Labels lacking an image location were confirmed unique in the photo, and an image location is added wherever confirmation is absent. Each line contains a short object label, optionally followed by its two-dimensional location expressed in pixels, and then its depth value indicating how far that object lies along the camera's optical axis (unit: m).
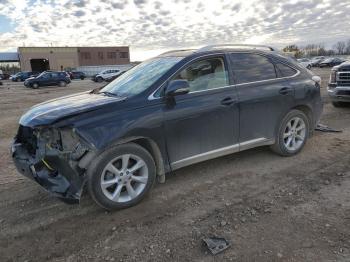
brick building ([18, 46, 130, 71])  77.44
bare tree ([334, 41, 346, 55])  108.40
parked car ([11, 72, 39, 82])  47.78
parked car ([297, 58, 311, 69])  50.08
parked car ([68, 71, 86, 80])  54.78
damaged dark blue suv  3.62
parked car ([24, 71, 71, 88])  31.30
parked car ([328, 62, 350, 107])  8.83
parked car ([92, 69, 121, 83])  40.99
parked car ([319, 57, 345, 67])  50.65
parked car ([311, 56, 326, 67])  55.16
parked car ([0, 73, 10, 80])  60.61
